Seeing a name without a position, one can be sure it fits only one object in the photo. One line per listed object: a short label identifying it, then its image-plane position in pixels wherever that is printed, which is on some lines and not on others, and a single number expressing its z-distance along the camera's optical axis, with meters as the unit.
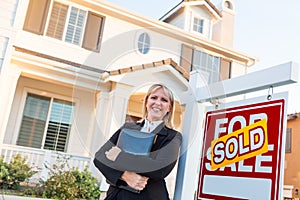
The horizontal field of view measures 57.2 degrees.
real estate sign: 1.12
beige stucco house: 5.10
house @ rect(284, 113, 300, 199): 9.57
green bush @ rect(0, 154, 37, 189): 3.93
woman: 1.03
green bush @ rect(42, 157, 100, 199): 3.75
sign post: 1.18
